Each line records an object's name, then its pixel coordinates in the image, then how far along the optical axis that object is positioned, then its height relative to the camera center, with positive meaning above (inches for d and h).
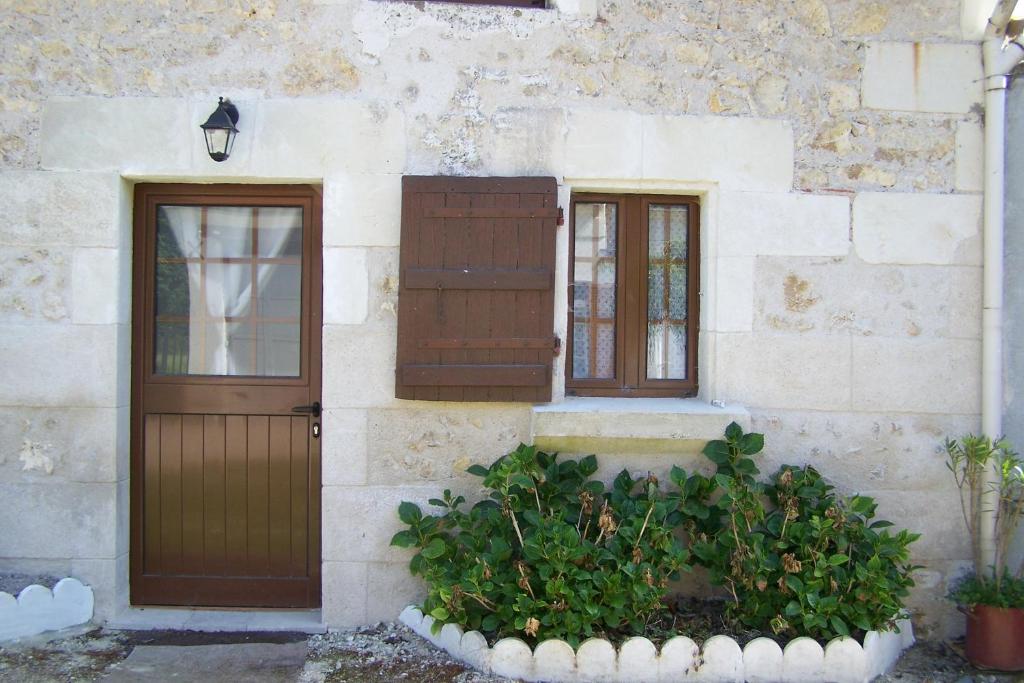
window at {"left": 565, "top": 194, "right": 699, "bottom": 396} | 151.6 +8.6
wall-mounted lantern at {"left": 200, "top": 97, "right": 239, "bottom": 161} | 135.9 +36.2
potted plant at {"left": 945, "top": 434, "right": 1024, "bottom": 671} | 131.4 -36.5
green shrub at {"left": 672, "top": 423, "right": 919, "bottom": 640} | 125.5 -34.6
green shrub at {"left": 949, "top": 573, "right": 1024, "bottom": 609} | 132.3 -42.8
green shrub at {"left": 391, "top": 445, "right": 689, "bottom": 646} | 124.0 -35.3
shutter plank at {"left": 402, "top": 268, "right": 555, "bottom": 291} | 137.6 +10.6
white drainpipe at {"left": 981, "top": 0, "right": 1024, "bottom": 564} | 143.1 +18.9
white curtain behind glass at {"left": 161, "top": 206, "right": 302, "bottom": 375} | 151.7 +11.4
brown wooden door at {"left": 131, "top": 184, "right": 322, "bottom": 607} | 149.6 -16.5
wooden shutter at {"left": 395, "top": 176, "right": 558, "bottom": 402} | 138.3 +8.7
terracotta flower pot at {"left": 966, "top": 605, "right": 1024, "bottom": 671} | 131.0 -49.6
